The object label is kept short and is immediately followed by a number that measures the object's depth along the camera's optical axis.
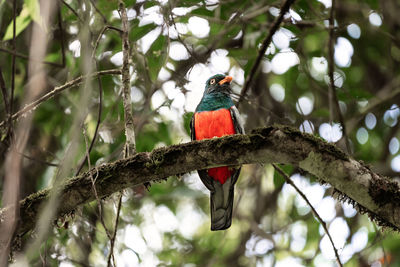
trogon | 8.64
